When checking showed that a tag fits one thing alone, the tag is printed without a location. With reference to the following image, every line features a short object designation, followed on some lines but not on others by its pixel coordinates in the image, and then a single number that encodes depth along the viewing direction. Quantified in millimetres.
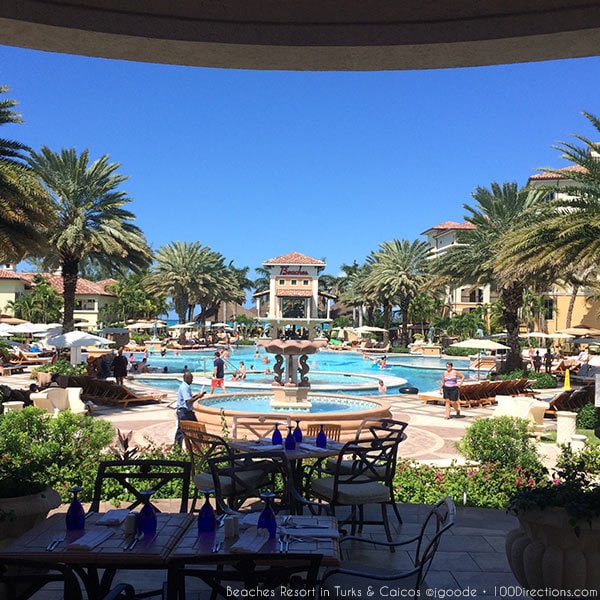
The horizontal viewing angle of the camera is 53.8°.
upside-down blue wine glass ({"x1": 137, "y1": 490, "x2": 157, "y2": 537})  3951
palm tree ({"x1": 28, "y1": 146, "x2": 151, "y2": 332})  25734
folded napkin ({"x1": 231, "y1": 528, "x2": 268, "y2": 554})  3612
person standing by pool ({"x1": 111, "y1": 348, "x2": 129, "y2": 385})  21844
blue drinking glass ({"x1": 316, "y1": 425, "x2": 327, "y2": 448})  7047
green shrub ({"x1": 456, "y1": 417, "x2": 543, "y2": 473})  8547
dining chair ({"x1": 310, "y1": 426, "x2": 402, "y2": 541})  5988
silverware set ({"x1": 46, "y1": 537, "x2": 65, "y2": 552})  3746
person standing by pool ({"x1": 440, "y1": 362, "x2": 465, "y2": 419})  16938
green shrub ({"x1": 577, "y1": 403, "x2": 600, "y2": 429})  14766
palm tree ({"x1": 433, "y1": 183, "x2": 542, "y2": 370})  27328
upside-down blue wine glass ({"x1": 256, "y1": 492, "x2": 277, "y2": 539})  3867
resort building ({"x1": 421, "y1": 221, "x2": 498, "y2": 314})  65875
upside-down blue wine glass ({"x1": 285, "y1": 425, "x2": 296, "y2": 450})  6887
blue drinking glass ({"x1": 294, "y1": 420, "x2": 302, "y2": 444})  7246
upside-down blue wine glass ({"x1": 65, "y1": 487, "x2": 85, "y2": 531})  4047
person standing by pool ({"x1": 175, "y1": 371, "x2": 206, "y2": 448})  10867
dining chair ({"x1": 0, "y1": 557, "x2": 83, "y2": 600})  3141
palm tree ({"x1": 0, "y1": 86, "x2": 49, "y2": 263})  16062
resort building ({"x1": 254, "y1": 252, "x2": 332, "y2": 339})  71062
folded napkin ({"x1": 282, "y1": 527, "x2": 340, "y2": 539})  3945
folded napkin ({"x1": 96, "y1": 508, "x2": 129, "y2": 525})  4191
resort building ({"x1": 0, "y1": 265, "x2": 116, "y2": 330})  57062
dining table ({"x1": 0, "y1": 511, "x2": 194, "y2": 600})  3621
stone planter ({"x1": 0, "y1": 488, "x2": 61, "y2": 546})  4465
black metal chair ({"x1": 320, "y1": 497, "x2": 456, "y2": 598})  3734
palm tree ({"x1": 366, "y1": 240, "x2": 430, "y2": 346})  52375
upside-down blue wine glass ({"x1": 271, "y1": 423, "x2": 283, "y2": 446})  7168
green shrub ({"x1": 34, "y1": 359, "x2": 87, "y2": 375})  23141
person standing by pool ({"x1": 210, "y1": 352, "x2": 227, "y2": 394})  21469
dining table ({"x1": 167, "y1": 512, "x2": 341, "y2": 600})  3205
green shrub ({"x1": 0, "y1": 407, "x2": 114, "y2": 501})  7555
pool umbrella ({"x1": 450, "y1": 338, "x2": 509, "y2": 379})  26047
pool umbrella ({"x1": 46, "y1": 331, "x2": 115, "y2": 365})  22984
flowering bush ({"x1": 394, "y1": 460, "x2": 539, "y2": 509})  7621
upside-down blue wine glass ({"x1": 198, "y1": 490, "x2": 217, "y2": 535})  3982
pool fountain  17234
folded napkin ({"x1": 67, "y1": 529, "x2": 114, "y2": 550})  3715
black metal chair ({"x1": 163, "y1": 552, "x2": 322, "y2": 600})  2857
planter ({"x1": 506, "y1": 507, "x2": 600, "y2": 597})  3797
